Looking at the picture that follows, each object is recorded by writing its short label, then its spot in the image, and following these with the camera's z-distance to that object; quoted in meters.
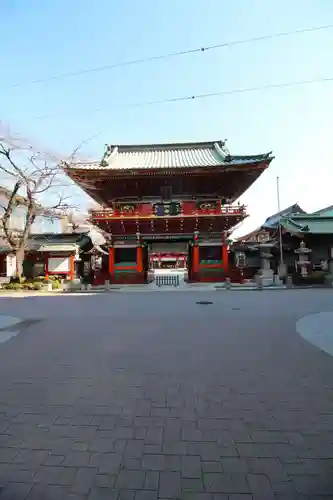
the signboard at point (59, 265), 27.98
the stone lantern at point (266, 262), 25.93
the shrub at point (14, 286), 22.59
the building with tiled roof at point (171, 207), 24.81
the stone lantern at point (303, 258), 24.94
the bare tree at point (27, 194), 24.31
